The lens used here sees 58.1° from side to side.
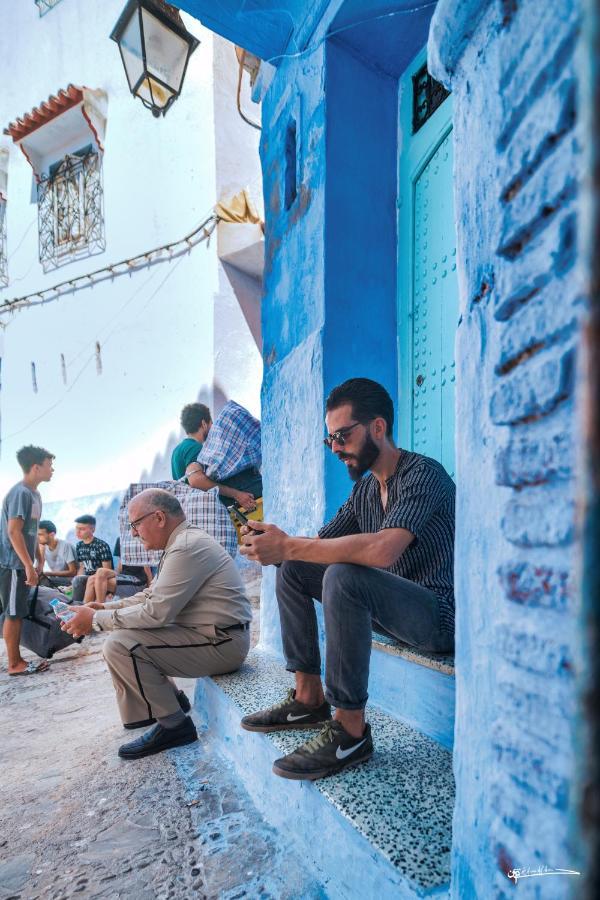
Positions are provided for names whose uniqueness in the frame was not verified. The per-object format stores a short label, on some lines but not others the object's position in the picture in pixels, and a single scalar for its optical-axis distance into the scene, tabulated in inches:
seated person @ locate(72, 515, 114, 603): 309.9
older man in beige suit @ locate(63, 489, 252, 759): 107.9
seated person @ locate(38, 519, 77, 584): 309.7
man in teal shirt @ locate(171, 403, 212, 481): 157.9
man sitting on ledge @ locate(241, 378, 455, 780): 66.4
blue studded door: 105.4
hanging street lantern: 165.3
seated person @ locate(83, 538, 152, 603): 243.8
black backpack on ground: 185.6
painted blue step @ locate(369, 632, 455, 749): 70.6
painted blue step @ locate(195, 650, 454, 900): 49.4
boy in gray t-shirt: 181.0
